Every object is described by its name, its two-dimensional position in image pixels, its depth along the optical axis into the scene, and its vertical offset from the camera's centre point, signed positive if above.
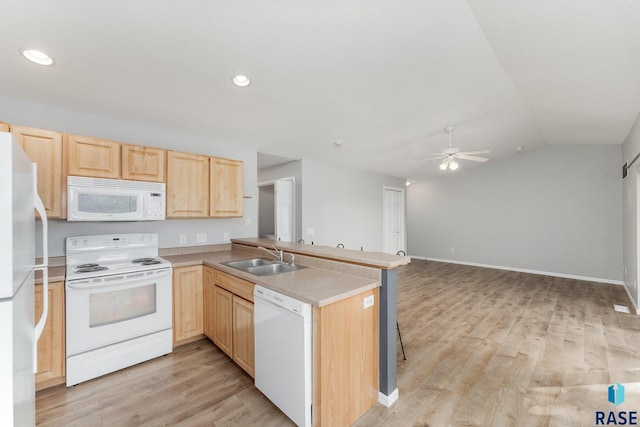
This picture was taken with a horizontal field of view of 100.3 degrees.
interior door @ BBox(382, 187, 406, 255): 7.17 -0.15
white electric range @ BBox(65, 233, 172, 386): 2.19 -0.80
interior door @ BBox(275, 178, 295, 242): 5.05 +0.15
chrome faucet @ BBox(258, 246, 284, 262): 2.85 -0.41
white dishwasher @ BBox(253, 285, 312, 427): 1.67 -0.92
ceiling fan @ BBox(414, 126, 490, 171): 3.86 +0.86
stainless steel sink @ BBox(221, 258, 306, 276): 2.69 -0.52
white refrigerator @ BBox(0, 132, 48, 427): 0.97 -0.27
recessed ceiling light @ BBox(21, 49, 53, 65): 1.93 +1.20
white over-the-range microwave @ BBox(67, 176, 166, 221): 2.37 +0.17
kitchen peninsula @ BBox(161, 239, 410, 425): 1.66 -0.74
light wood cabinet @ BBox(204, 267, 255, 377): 2.21 -0.92
